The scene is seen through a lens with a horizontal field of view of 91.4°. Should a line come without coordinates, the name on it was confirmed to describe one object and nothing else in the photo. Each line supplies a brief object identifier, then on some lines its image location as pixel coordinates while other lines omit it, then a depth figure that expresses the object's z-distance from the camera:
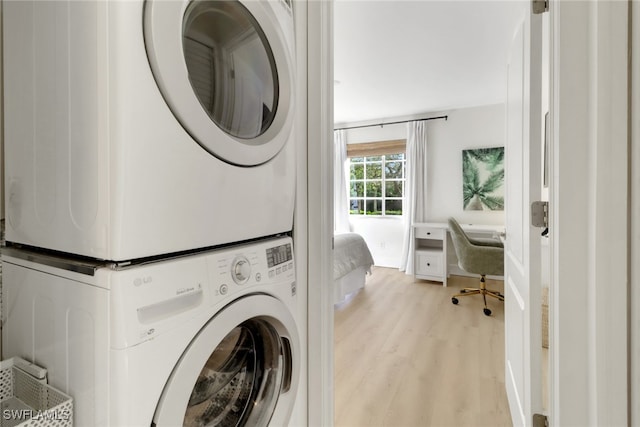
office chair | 3.13
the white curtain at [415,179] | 4.60
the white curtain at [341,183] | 5.23
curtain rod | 4.48
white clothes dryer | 0.59
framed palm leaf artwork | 4.11
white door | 1.12
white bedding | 3.09
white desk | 4.01
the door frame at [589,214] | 0.83
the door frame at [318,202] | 1.24
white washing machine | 0.59
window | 4.98
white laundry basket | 0.61
